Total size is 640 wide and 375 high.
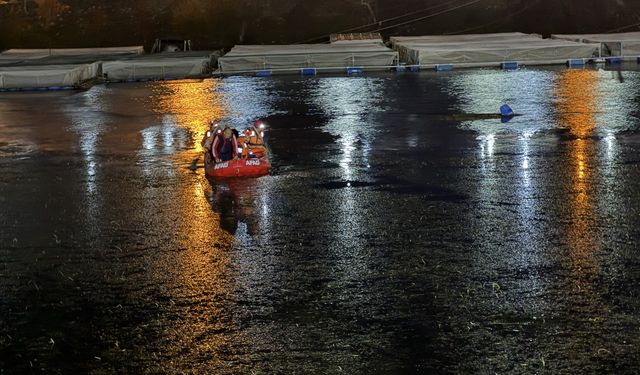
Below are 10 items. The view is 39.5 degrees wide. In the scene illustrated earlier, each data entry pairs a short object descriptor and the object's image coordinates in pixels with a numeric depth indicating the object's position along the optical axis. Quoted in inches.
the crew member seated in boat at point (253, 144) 732.7
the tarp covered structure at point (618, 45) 1582.2
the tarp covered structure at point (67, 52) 1825.1
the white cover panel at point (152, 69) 1578.5
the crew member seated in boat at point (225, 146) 720.3
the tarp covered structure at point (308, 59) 1574.8
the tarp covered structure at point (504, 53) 1553.9
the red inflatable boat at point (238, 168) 709.9
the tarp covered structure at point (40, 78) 1457.9
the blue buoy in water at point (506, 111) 984.3
